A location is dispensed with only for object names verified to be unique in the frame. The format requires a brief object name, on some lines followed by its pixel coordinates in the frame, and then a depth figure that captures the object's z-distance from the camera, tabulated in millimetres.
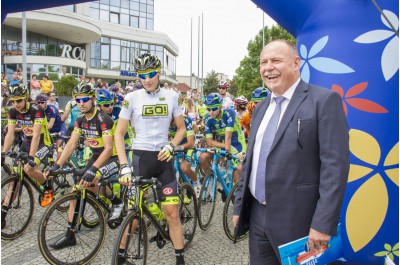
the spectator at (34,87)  17344
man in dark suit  2016
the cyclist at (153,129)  3904
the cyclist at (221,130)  6020
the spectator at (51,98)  11784
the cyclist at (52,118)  7672
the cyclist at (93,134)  4480
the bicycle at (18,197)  4898
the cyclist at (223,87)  10659
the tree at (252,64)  36719
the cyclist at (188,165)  6004
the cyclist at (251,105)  6762
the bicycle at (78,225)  3938
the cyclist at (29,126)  5348
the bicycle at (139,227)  3408
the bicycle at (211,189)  5238
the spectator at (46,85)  14795
